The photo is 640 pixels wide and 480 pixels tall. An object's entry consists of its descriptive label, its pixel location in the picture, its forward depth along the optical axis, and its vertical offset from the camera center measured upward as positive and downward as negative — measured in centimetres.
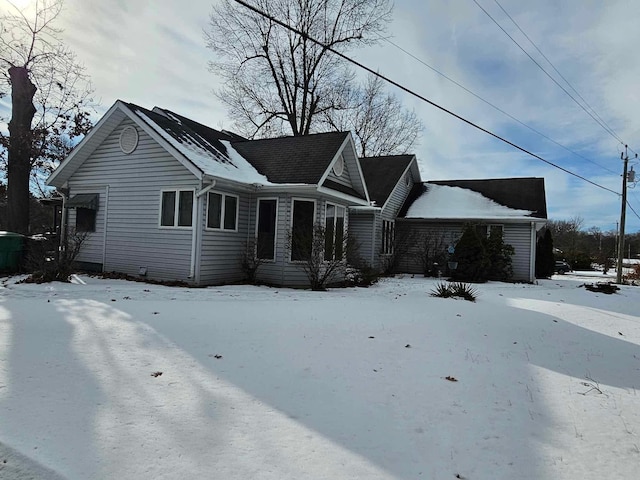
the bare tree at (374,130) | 3231 +873
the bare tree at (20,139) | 1694 +358
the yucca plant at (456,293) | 1007 -110
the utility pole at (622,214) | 2004 +196
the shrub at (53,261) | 1021 -79
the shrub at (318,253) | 1132 -33
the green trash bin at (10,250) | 1185 -65
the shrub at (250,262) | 1247 -71
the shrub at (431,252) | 1880 -26
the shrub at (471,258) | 1698 -41
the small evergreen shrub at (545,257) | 2181 -29
